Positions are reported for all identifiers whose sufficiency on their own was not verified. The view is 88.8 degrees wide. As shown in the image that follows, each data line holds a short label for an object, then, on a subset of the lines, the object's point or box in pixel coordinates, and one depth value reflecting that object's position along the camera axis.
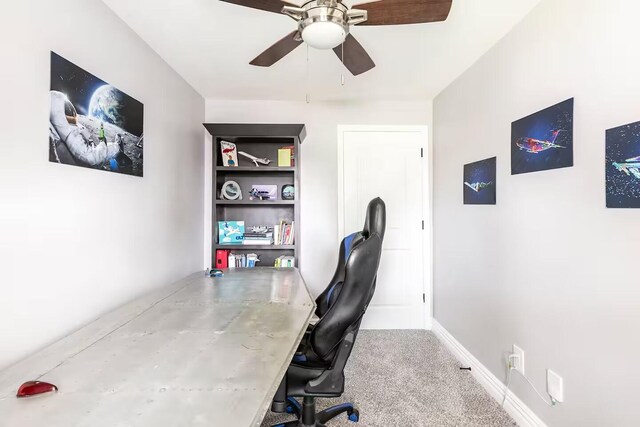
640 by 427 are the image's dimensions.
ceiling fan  1.26
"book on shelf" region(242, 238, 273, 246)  3.06
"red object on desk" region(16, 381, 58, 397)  0.83
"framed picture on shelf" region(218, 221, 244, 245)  3.09
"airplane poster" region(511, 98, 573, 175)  1.51
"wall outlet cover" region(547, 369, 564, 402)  1.55
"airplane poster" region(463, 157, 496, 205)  2.15
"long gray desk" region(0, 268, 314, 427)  0.75
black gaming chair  1.35
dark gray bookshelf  2.94
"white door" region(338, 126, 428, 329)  3.29
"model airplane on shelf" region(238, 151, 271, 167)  3.13
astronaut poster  1.41
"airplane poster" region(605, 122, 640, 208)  1.19
